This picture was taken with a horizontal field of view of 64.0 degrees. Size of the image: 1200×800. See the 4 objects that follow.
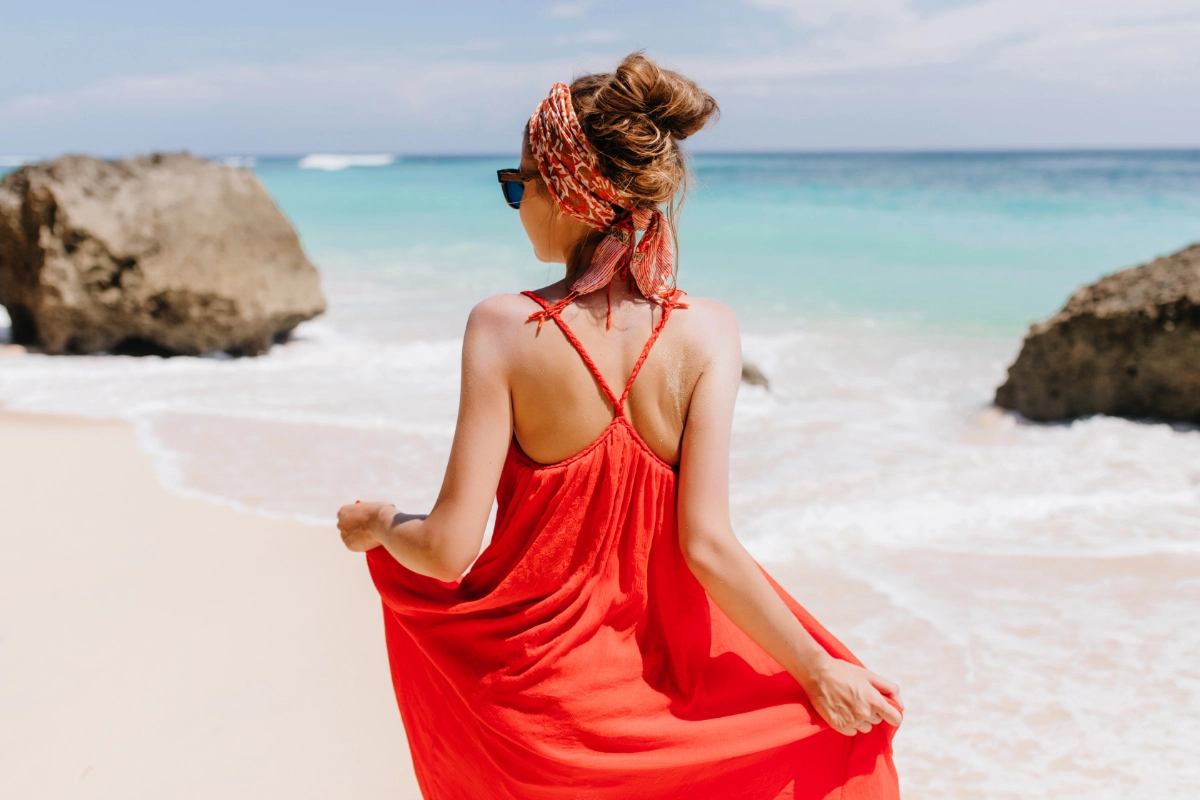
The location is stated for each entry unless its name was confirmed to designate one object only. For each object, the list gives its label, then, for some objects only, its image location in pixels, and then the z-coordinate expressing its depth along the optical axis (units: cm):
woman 164
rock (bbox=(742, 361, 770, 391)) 754
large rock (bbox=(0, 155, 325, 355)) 874
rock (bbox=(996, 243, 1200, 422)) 611
